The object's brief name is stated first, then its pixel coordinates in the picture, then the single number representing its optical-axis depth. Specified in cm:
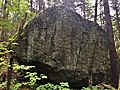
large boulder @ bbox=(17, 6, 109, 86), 460
